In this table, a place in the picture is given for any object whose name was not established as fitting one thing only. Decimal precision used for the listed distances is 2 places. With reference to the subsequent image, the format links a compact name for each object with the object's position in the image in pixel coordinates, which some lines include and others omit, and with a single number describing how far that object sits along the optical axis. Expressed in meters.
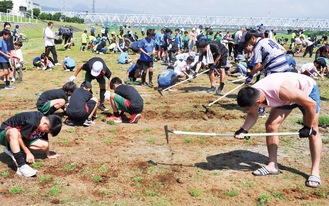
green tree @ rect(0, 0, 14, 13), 45.33
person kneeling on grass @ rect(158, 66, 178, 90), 10.87
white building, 64.90
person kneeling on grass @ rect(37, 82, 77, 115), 6.65
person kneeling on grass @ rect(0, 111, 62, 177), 4.70
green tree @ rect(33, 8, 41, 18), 52.31
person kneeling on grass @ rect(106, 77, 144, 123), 7.07
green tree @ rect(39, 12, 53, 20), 51.72
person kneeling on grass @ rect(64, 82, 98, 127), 6.71
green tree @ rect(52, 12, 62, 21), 56.51
